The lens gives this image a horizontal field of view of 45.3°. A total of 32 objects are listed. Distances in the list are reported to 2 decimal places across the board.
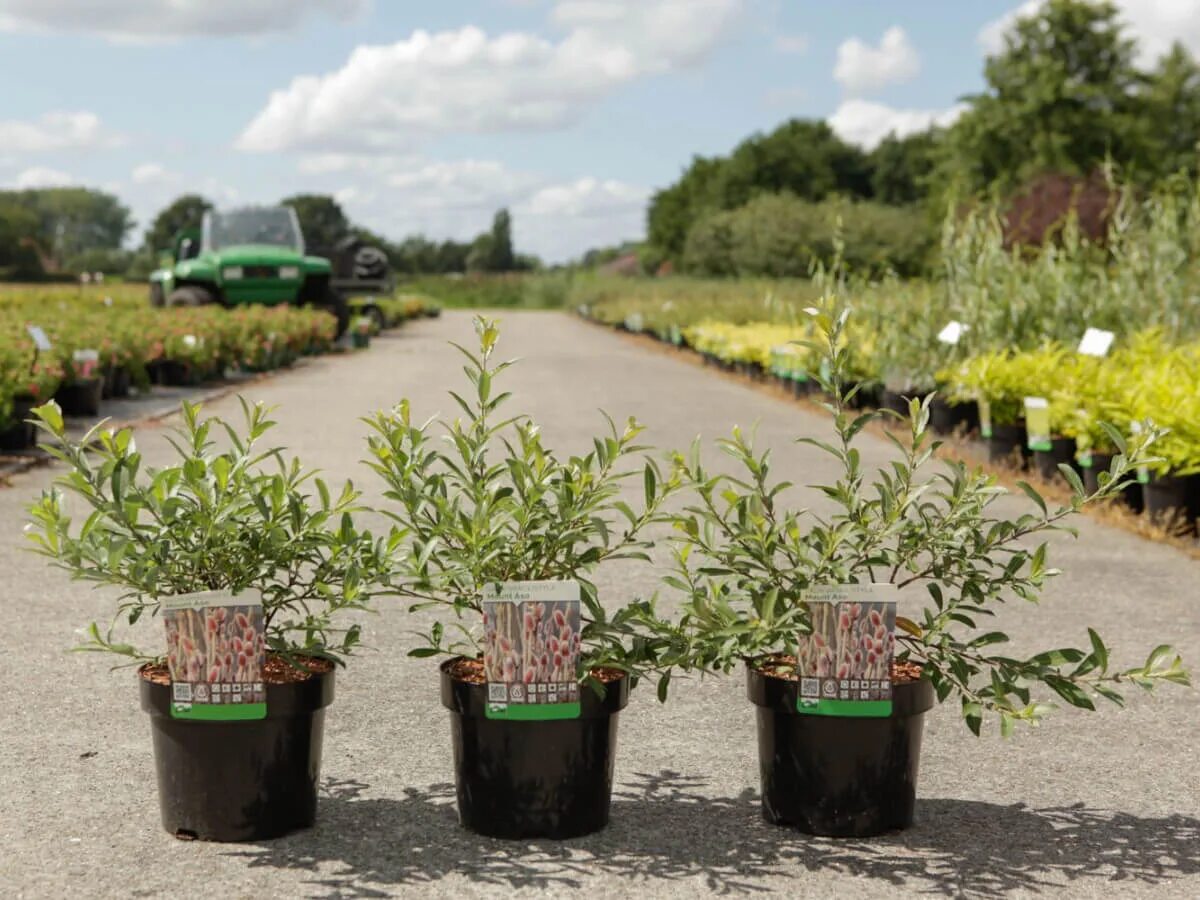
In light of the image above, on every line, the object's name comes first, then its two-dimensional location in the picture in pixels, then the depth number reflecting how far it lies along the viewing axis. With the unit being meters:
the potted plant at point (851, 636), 3.35
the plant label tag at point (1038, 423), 9.02
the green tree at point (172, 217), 115.50
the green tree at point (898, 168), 92.56
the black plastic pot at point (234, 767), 3.35
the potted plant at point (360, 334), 26.70
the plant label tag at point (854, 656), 3.34
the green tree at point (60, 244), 109.06
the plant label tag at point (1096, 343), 9.66
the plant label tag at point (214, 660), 3.30
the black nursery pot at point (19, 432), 10.53
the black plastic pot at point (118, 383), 14.59
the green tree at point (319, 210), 105.88
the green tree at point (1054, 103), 53.25
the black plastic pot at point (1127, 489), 8.38
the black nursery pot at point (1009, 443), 10.02
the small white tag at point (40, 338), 10.84
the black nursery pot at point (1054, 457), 9.13
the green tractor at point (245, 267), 24.91
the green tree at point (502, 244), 111.50
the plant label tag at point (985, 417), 10.19
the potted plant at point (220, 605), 3.30
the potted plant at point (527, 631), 3.32
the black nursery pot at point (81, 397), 12.47
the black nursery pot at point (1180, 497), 7.70
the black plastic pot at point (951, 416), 11.47
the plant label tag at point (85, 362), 12.49
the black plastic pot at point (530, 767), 3.38
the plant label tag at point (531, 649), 3.31
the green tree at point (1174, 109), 56.88
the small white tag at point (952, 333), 11.61
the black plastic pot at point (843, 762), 3.40
